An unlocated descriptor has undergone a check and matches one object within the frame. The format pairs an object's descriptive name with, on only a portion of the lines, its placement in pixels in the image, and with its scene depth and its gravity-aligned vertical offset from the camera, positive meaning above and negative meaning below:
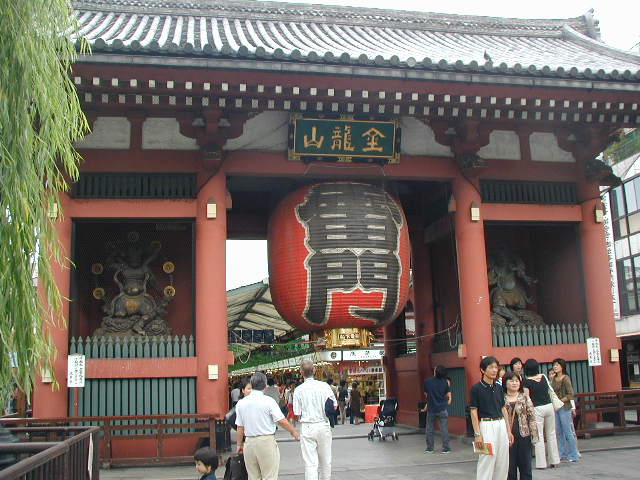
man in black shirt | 6.27 -0.70
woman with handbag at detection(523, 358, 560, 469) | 8.29 -0.83
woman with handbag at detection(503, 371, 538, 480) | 6.59 -0.84
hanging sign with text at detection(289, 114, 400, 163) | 10.92 +3.55
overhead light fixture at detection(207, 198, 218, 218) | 10.48 +2.34
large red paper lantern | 10.58 +1.55
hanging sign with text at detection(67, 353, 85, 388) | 9.73 -0.08
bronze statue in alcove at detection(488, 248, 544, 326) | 12.43 +1.11
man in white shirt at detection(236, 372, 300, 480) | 6.46 -0.74
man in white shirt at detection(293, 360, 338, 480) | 7.03 -0.76
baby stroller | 12.38 -1.25
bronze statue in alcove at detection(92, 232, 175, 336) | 11.25 +1.18
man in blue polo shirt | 10.22 -0.77
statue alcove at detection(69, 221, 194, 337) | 11.33 +1.48
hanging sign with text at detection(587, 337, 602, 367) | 11.42 -0.11
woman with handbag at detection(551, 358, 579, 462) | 8.94 -0.94
